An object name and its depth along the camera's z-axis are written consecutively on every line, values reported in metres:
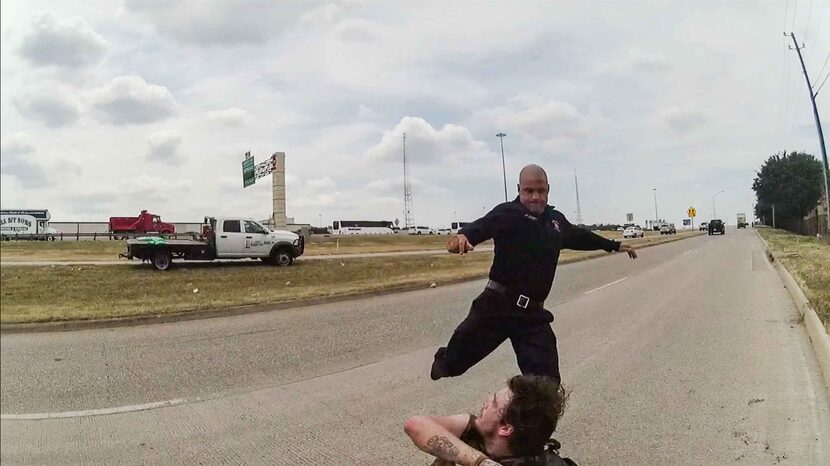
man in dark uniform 2.42
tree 51.62
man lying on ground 2.31
